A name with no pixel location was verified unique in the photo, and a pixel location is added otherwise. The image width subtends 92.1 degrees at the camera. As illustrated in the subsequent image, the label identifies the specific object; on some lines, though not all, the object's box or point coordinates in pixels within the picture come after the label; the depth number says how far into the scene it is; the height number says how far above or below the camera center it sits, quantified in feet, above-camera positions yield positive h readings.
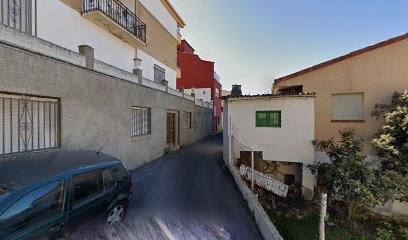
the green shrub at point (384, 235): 23.43 -13.95
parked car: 7.64 -3.55
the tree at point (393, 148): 22.34 -3.74
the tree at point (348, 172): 22.25 -6.52
